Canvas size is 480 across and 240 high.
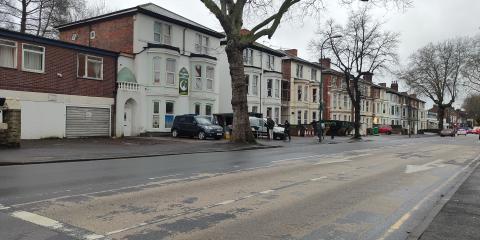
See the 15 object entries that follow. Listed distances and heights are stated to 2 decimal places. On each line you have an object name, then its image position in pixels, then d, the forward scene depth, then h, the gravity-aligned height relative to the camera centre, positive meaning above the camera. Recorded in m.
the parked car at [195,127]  30.02 -0.30
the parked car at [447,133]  70.50 -1.31
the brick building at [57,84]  23.28 +2.25
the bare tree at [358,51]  46.97 +8.10
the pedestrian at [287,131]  33.83 -0.57
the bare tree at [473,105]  106.88 +5.68
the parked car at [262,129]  34.62 -0.43
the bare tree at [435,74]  78.71 +9.65
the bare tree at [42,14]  37.69 +10.00
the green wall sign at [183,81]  33.78 +3.33
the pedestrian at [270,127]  32.94 -0.26
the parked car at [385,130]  71.44 -0.90
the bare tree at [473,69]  40.37 +5.80
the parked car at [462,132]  92.03 -1.46
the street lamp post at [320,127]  34.38 -0.24
